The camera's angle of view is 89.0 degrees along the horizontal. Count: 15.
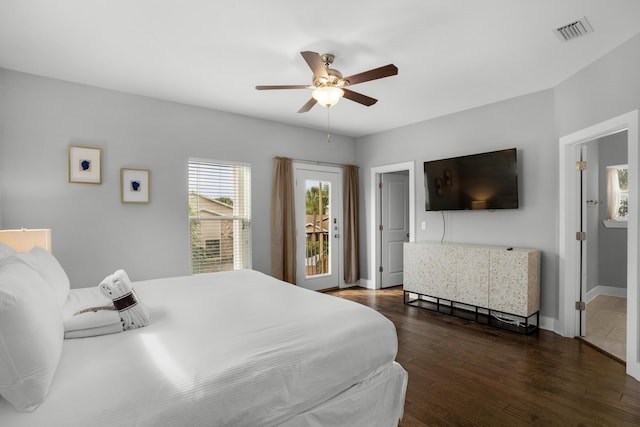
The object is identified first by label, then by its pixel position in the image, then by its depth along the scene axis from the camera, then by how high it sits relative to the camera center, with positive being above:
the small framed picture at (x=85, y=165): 3.40 +0.54
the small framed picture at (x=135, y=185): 3.68 +0.34
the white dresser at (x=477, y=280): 3.55 -0.83
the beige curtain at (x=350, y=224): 5.75 -0.19
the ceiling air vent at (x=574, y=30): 2.41 +1.39
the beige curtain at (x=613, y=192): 4.96 +0.29
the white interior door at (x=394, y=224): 5.80 -0.21
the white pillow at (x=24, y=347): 1.06 -0.46
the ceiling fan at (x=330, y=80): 2.43 +1.07
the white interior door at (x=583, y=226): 3.45 -0.16
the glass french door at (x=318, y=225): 5.25 -0.20
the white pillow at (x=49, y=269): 1.83 -0.33
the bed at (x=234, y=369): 1.14 -0.64
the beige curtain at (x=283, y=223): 4.82 -0.14
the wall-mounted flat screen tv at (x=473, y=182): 3.90 +0.39
